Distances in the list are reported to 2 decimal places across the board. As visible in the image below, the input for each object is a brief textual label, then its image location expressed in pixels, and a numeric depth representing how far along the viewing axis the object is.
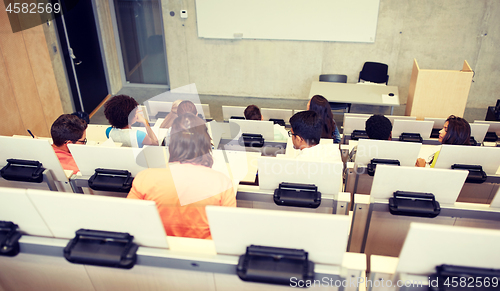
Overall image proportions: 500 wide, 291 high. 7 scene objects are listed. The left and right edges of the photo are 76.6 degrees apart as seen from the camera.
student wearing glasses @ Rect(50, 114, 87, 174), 2.36
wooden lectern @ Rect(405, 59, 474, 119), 4.16
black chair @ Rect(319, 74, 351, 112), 5.81
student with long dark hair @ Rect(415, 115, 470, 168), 2.75
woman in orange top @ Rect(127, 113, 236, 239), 1.52
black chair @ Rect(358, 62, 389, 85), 5.76
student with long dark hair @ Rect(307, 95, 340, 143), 3.19
